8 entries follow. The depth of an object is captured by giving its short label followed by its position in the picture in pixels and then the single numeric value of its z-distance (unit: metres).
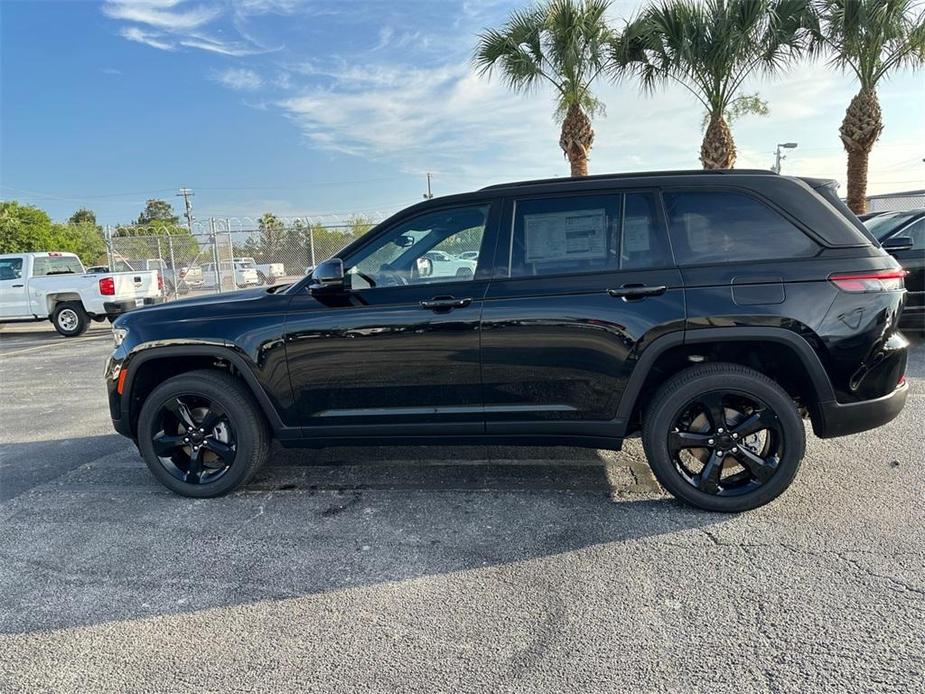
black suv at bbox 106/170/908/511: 3.29
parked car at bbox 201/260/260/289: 17.38
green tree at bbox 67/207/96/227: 74.31
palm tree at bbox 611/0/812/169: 11.80
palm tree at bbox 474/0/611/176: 12.37
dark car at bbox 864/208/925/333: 7.21
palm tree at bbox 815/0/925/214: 11.39
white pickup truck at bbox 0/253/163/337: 12.68
